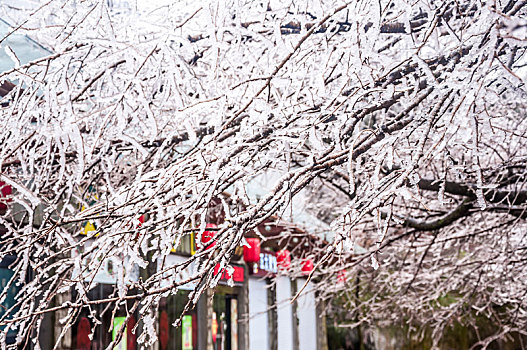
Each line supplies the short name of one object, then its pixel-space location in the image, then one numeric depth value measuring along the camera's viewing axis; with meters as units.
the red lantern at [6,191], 6.42
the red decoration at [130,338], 8.76
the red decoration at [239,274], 12.99
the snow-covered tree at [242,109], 2.55
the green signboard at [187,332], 10.59
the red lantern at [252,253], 13.27
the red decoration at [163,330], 9.81
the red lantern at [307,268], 14.70
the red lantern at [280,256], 14.69
